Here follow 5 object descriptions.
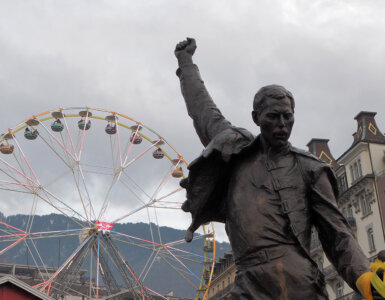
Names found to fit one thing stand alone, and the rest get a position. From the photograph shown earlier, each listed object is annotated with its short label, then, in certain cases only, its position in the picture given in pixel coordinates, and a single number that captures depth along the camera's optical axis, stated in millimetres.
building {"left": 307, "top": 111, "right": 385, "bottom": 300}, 32719
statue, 3113
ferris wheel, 31078
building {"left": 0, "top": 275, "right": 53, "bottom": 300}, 23828
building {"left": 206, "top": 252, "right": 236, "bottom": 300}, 51594
